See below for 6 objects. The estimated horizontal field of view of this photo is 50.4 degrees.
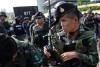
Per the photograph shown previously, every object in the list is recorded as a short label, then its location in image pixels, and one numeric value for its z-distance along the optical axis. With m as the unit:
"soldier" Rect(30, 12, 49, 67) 2.43
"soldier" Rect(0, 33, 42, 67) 0.83
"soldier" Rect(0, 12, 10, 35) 3.55
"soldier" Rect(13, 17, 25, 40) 4.92
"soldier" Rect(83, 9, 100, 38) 4.29
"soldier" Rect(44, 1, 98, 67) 1.08
